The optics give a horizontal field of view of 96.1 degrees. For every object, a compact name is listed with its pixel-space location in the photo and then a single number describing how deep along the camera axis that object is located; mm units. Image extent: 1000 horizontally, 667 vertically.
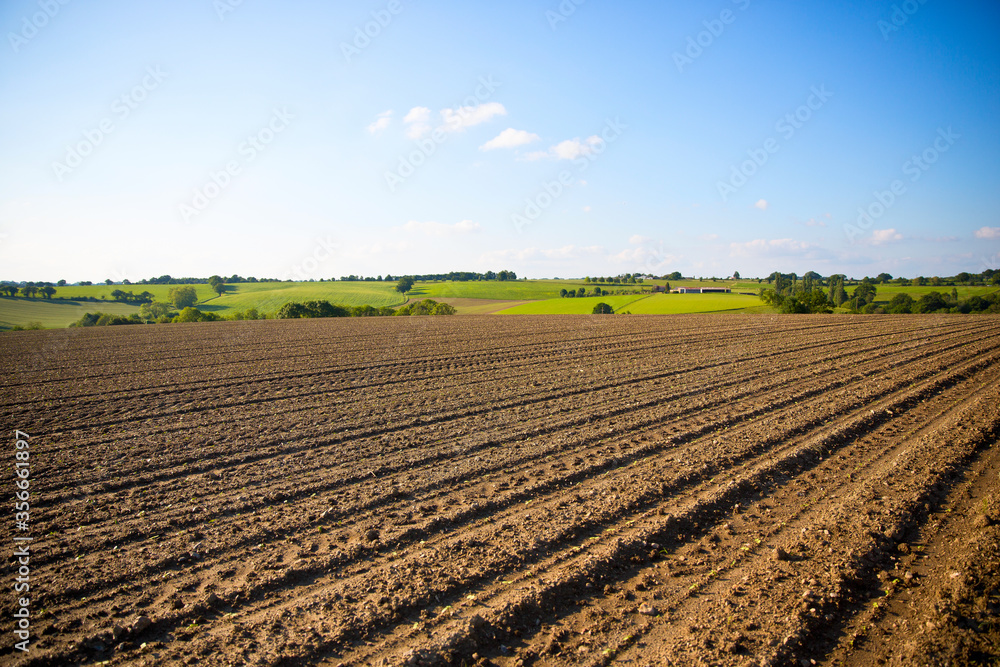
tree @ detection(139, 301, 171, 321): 66500
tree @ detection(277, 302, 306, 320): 62000
